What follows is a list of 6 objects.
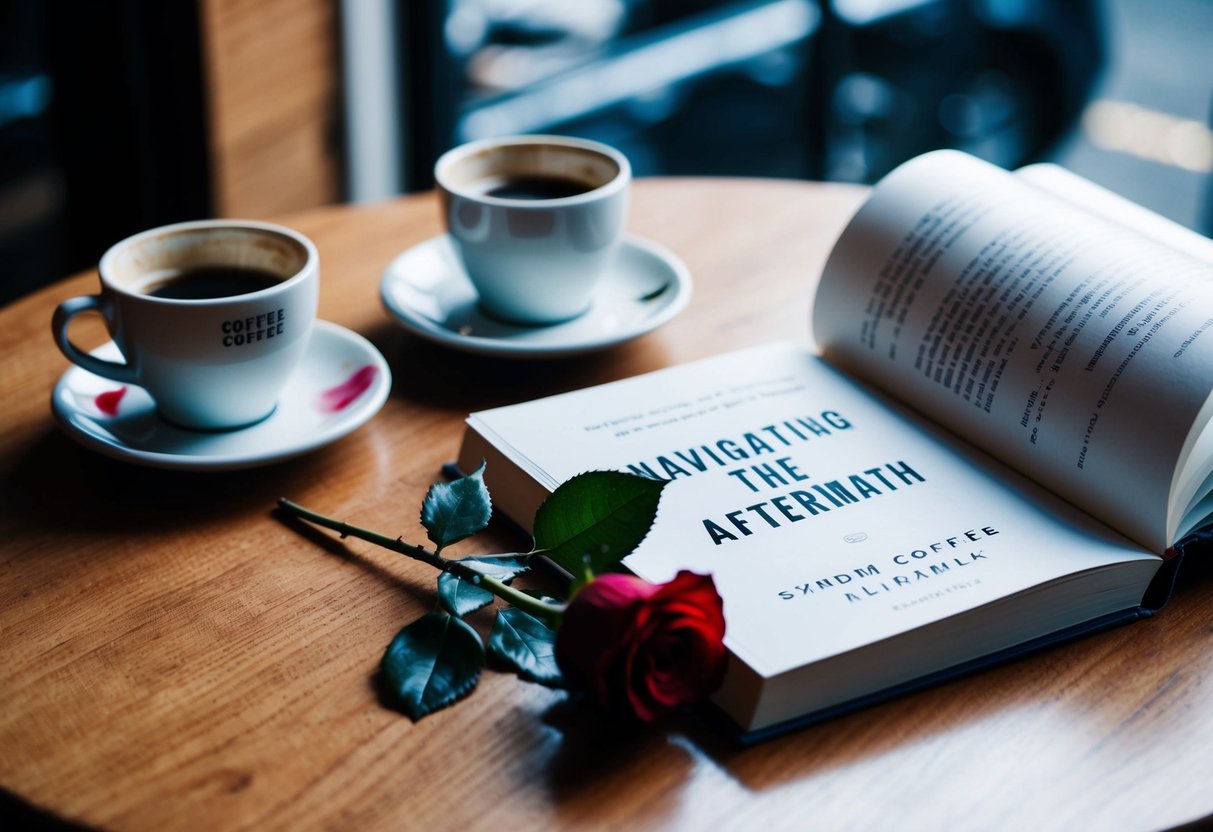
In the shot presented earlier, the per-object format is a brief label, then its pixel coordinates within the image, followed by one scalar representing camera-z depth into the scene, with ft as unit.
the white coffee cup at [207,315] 2.11
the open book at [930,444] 1.71
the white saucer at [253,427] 2.13
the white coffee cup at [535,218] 2.52
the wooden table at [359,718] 1.49
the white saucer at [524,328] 2.54
